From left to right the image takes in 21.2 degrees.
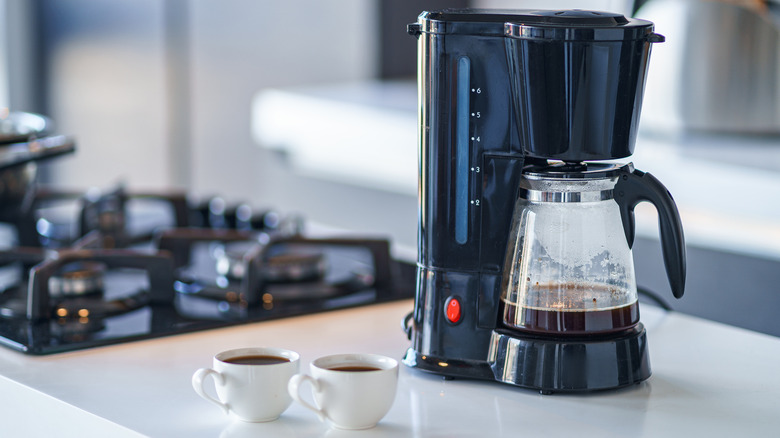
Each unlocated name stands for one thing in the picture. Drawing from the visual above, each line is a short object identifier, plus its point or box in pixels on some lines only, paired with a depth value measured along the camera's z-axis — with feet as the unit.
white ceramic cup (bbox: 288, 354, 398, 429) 5.23
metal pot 6.77
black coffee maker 5.52
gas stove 6.17
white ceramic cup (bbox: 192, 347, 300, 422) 5.30
